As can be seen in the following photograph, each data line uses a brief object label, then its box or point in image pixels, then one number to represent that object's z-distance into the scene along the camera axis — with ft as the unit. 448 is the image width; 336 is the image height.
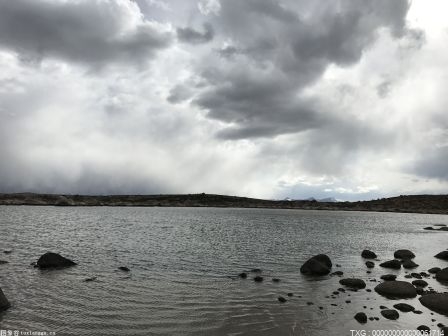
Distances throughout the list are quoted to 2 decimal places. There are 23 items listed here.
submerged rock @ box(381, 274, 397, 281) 100.11
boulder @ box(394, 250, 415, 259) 144.46
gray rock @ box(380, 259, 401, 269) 119.99
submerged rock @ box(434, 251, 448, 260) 145.38
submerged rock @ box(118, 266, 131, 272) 103.39
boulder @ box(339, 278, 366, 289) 91.20
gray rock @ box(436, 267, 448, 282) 99.62
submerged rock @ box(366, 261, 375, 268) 122.42
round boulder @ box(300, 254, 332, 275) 106.11
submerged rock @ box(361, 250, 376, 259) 144.77
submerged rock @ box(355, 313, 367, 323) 63.57
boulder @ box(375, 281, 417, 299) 81.51
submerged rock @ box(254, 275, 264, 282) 96.20
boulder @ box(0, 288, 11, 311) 63.21
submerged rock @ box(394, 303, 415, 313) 70.02
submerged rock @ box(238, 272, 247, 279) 100.59
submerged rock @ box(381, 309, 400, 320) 65.31
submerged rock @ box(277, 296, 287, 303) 76.19
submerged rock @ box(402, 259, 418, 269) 122.72
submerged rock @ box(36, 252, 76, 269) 102.57
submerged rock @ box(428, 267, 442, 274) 109.97
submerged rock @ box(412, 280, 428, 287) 91.56
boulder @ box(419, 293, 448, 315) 70.49
